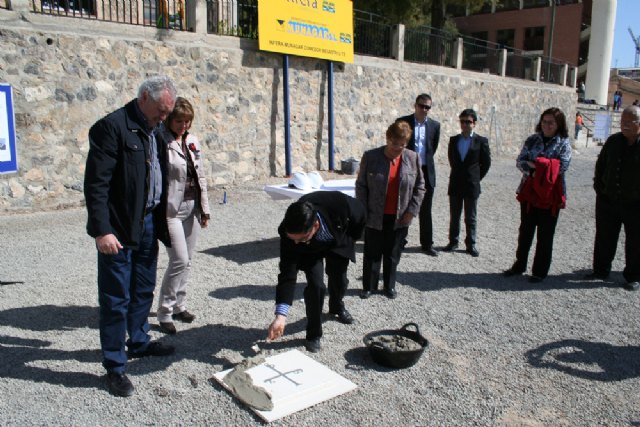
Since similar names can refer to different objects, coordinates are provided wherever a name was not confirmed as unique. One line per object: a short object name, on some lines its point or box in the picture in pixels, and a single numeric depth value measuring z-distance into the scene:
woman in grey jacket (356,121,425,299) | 4.63
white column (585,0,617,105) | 37.34
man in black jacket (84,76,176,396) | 2.86
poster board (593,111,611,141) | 28.50
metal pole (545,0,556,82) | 23.11
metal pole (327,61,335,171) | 12.20
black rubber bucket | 3.42
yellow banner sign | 10.71
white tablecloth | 5.93
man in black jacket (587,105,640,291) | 5.03
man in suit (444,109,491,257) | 6.25
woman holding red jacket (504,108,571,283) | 5.02
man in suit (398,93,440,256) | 6.12
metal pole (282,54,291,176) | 11.17
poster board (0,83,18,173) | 7.27
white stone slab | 2.98
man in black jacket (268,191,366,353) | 3.13
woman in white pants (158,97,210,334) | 3.74
